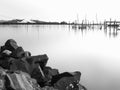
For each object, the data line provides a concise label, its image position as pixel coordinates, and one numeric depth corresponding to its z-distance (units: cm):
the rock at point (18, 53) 999
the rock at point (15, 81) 544
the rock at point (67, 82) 720
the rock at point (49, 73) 831
